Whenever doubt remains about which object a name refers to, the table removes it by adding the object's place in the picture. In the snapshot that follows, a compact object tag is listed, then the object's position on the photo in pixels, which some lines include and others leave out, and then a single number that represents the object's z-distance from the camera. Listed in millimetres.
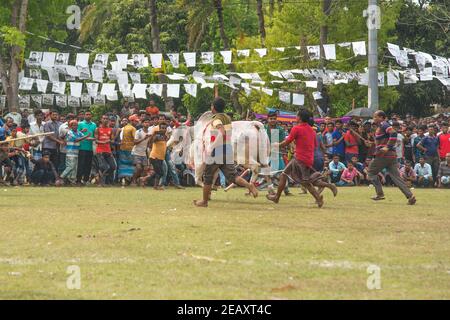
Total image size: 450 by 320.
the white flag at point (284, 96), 36344
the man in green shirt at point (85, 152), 26172
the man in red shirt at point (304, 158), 18281
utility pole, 29703
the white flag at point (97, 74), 32844
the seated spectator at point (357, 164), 28781
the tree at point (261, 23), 39812
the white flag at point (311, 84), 34781
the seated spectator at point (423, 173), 29344
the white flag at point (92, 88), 34781
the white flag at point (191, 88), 33875
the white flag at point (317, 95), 36094
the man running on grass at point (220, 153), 17734
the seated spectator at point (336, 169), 28438
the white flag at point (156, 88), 34175
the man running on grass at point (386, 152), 19672
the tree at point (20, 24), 30125
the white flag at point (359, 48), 34188
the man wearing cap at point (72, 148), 25859
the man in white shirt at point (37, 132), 25969
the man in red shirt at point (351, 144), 28188
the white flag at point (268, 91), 35778
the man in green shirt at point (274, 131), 22266
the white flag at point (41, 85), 33988
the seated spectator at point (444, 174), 29422
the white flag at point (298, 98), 36438
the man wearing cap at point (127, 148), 26469
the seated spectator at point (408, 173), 29312
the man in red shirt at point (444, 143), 29922
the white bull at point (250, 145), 21594
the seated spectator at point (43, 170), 25891
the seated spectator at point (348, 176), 28359
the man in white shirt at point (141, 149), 25891
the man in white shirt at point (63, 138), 25984
